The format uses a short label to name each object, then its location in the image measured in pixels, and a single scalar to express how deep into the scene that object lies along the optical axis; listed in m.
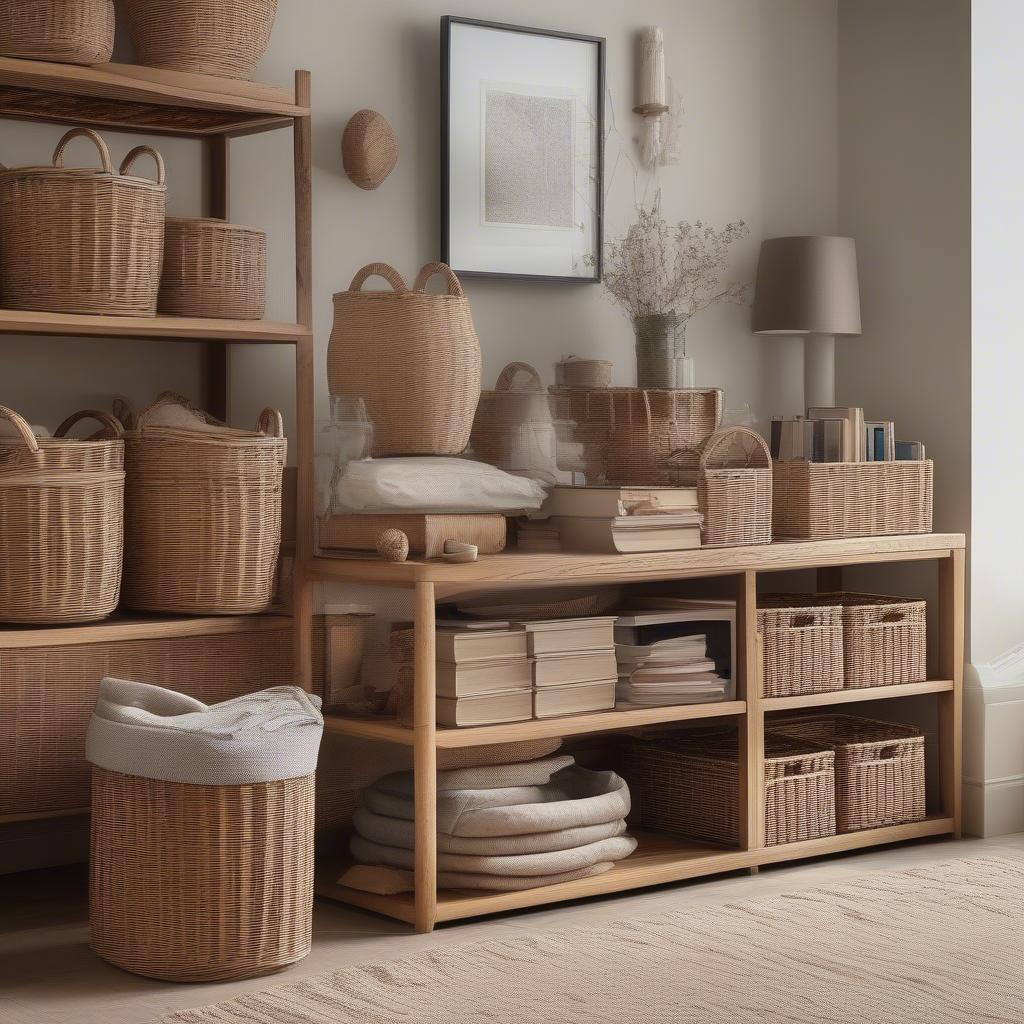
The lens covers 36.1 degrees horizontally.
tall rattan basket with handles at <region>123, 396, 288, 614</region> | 2.97
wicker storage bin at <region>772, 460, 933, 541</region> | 3.66
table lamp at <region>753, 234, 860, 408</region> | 3.96
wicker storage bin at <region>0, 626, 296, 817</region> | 2.89
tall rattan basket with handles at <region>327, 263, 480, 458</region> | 3.23
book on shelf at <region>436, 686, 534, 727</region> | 3.07
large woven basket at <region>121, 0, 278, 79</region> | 2.98
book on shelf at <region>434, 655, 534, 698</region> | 3.07
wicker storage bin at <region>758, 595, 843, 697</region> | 3.52
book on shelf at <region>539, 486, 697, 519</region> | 3.28
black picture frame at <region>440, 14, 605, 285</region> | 3.62
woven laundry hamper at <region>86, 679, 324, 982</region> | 2.66
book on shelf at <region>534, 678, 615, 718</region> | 3.21
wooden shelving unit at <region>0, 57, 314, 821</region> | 2.85
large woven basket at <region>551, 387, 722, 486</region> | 3.54
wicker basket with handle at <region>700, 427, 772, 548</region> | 3.42
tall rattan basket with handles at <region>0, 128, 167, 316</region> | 2.82
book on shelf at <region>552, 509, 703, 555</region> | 3.27
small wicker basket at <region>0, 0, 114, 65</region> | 2.76
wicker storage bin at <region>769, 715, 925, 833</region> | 3.65
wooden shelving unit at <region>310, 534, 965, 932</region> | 2.99
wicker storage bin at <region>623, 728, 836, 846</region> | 3.52
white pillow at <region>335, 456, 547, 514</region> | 3.13
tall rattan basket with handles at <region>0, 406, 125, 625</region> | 2.77
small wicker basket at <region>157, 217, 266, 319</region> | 3.04
